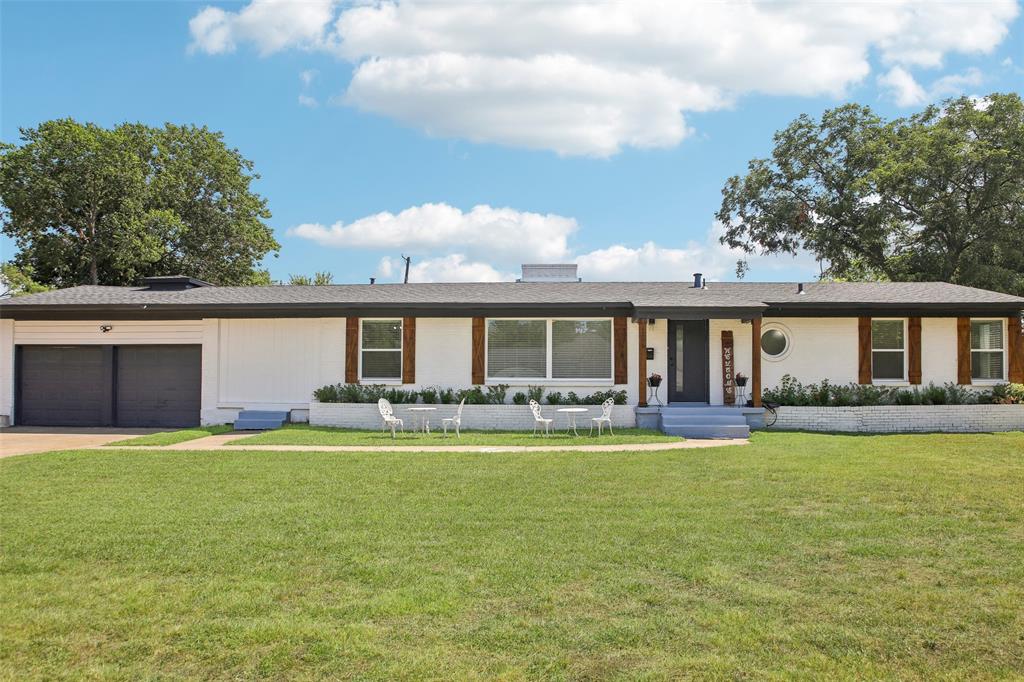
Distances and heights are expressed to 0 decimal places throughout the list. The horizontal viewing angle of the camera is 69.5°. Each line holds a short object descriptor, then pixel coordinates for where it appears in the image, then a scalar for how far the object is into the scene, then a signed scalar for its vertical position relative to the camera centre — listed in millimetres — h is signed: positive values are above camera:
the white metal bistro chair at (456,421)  15092 -1140
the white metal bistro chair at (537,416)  15172 -1036
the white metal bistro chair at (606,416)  15133 -1025
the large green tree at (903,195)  27250 +6973
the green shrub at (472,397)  17406 -724
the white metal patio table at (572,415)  15438 -1073
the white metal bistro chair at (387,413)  15062 -999
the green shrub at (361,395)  17516 -688
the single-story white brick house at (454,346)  17594 +492
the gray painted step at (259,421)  17188 -1297
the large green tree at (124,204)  29734 +6952
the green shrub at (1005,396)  17094 -648
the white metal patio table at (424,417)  16450 -1155
